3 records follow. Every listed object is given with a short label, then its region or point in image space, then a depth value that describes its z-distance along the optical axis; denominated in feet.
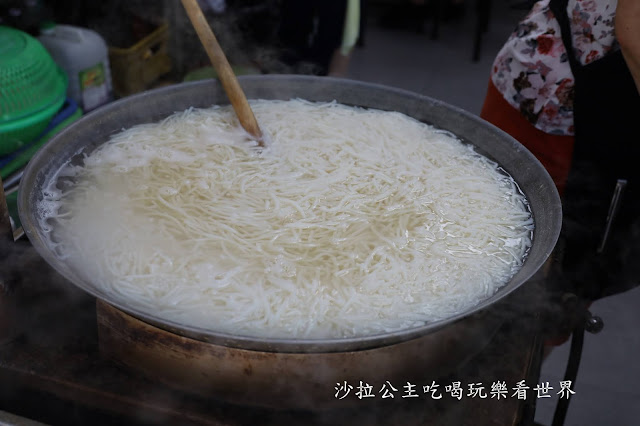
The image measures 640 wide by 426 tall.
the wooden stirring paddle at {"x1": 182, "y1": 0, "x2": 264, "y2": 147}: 7.88
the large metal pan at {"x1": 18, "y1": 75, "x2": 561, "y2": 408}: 4.39
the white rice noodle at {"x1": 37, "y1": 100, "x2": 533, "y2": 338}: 5.45
